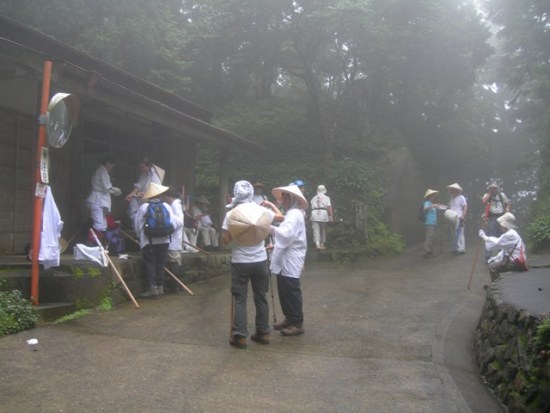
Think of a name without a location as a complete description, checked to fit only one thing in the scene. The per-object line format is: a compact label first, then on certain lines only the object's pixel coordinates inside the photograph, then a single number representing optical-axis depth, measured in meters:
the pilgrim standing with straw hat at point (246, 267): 5.78
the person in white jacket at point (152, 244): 8.20
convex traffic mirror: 6.59
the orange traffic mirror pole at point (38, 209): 6.44
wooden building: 7.73
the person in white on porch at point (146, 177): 9.98
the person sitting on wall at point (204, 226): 12.40
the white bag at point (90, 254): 7.50
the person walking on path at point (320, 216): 13.64
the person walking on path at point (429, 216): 13.64
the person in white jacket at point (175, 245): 8.77
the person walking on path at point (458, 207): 13.45
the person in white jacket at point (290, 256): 6.22
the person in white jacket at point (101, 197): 8.91
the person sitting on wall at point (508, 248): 8.38
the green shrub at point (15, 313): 5.79
